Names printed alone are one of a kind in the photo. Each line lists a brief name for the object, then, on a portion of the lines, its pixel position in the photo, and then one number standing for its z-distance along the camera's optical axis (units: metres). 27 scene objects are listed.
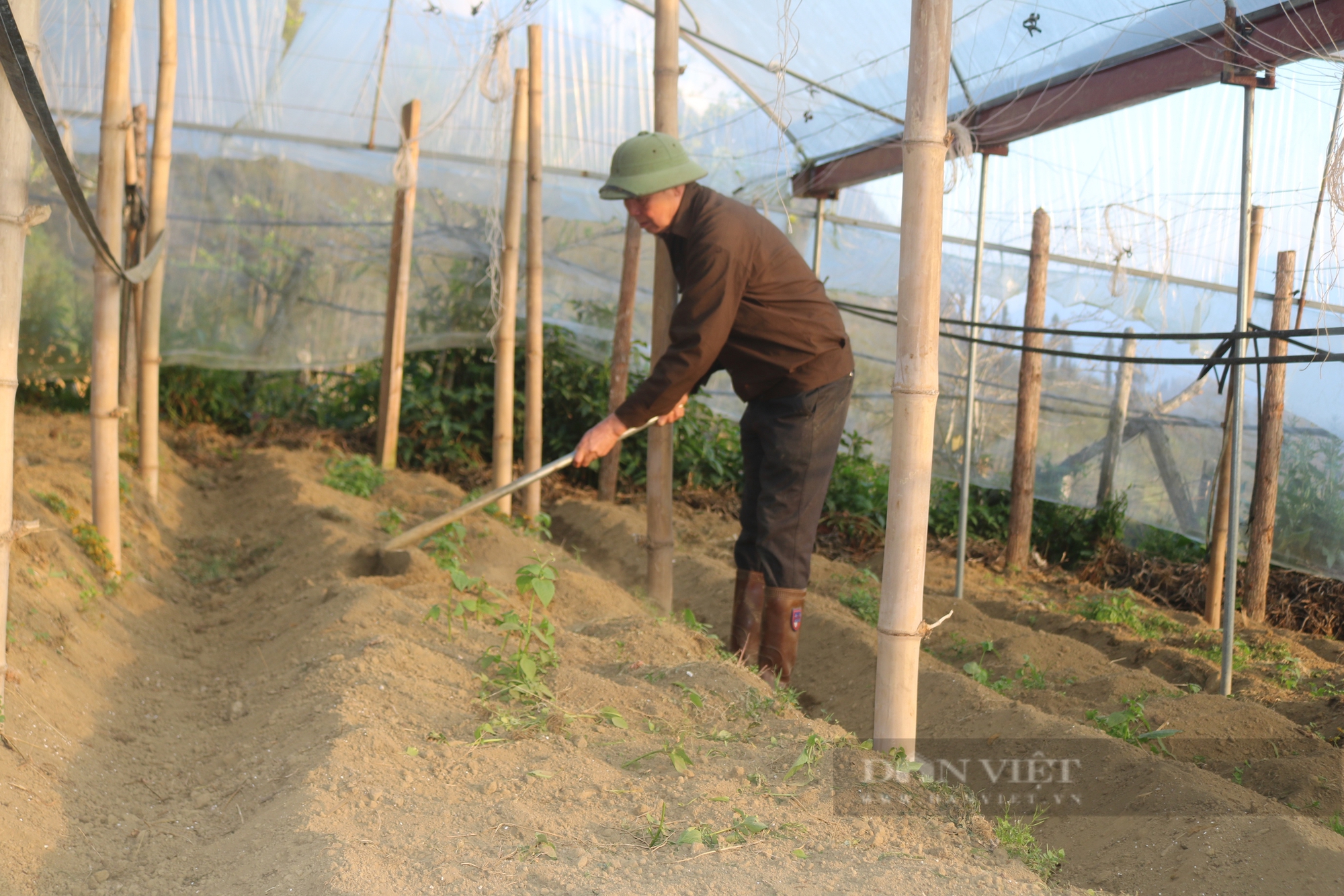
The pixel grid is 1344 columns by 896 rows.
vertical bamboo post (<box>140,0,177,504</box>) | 4.36
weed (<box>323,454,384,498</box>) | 5.87
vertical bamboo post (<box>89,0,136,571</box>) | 3.50
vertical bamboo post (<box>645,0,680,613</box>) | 3.61
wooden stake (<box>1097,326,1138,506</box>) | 5.25
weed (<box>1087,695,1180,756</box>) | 2.89
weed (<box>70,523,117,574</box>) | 3.63
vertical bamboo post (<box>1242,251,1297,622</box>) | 4.21
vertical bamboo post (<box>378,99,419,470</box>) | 6.09
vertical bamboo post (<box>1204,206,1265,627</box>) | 4.61
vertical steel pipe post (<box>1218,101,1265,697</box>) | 3.40
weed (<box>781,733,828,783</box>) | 2.14
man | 3.14
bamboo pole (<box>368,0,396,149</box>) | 6.35
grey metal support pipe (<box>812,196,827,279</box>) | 5.85
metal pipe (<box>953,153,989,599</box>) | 4.84
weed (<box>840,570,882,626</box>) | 4.53
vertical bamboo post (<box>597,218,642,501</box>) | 5.75
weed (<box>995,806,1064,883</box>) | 1.99
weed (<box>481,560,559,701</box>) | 2.53
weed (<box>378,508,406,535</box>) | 4.68
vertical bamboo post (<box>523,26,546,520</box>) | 5.35
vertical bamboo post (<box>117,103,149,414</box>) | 5.27
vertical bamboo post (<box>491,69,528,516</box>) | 5.25
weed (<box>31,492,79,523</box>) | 3.86
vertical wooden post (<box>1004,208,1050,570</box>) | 5.11
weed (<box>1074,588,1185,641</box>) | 4.49
